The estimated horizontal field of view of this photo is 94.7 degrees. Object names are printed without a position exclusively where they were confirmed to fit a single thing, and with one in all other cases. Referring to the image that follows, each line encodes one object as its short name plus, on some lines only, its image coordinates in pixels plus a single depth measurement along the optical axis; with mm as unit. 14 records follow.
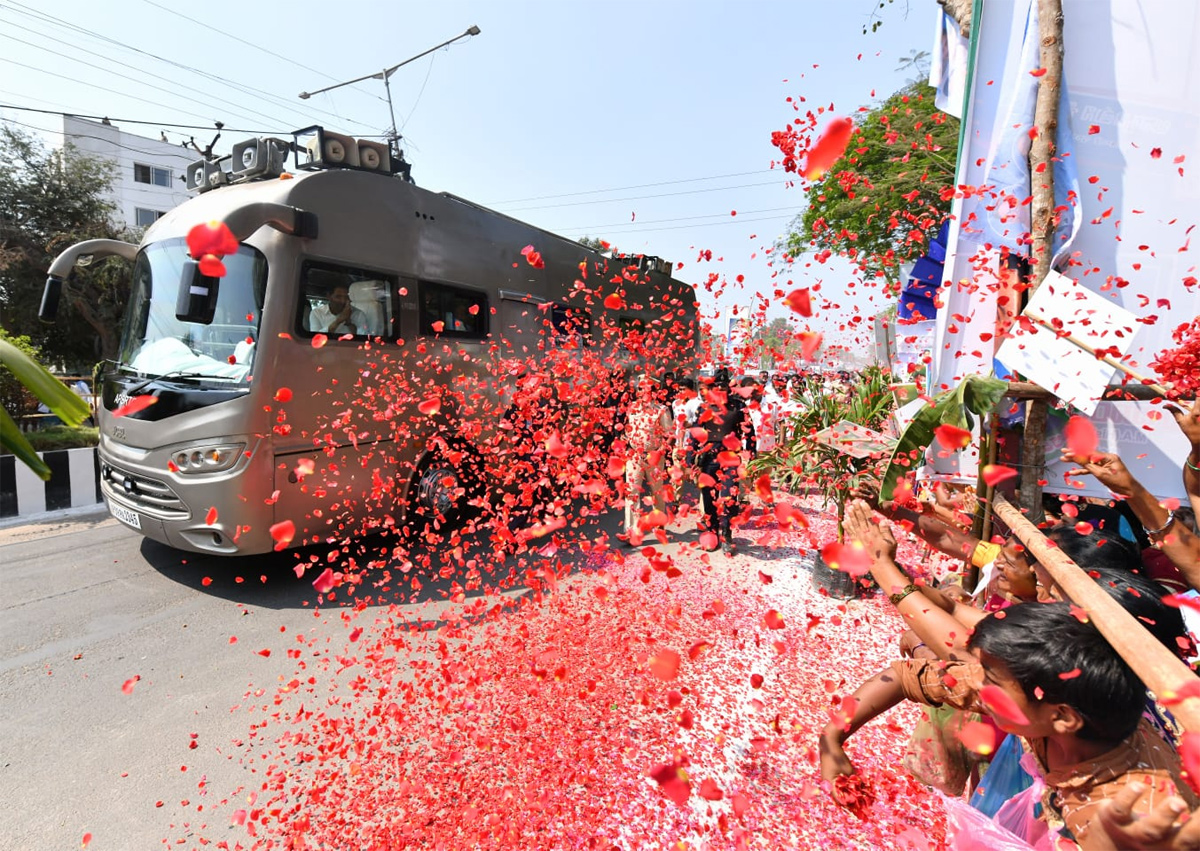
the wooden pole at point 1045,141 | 2092
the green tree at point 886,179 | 11062
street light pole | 12570
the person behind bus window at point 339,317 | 4747
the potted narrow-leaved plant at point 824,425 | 5902
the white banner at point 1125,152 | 2088
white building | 30016
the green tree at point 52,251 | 13078
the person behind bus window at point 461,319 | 5941
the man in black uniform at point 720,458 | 5832
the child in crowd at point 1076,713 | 1322
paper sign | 1912
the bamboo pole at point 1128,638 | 902
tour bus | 4305
